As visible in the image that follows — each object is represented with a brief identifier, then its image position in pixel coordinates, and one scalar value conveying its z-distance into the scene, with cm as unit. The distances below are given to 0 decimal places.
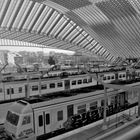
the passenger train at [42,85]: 1738
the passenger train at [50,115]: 877
